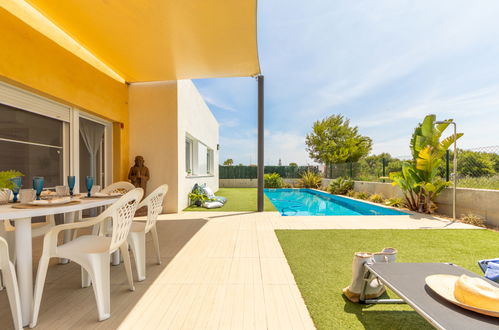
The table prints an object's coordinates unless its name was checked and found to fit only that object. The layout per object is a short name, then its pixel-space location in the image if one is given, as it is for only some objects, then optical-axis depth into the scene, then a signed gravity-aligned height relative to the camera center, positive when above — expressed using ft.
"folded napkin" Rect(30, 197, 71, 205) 6.75 -1.08
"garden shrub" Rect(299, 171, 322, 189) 49.44 -3.08
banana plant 20.98 -0.13
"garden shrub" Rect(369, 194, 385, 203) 28.76 -4.13
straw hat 4.08 -2.44
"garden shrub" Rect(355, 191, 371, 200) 31.93 -4.09
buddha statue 20.25 -0.69
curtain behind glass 17.42 +2.29
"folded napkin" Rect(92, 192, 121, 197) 9.42 -1.17
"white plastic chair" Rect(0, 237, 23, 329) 5.15 -2.65
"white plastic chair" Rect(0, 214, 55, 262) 8.08 -2.46
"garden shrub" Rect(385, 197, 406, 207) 24.92 -4.00
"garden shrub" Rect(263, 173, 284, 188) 50.88 -3.53
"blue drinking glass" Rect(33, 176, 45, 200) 7.77 -0.62
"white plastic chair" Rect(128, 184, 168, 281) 8.55 -2.45
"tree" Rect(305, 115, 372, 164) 61.00 +7.11
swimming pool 25.77 -5.31
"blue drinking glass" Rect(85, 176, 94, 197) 9.46 -0.68
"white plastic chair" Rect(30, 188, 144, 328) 6.03 -2.33
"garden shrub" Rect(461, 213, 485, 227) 17.83 -4.27
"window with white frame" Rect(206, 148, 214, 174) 43.86 +0.95
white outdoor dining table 5.88 -2.27
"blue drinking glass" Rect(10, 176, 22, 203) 7.25 -0.56
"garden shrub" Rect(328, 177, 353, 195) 37.47 -3.29
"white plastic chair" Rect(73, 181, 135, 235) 12.38 -1.17
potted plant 6.80 -0.38
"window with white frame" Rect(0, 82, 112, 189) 11.68 +1.76
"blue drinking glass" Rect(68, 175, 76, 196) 8.94 -0.61
